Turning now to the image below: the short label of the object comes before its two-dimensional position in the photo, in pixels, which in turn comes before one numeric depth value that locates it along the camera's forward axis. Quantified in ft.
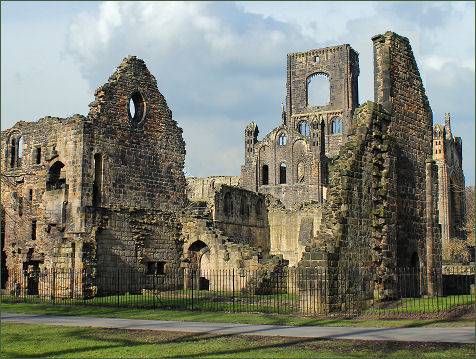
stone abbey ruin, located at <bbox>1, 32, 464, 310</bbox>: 70.74
